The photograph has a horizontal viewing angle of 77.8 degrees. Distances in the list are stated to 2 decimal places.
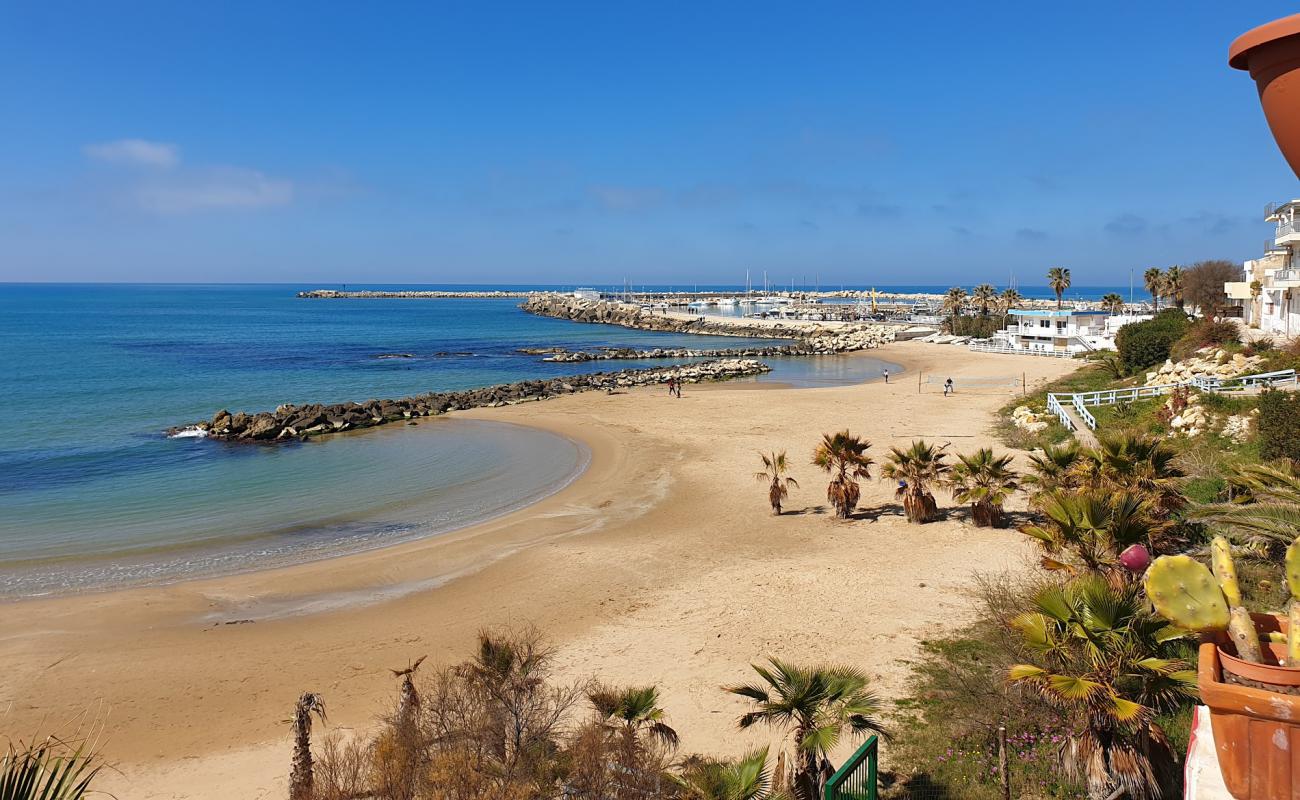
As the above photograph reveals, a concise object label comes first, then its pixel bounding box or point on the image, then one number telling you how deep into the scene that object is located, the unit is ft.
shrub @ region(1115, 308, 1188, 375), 123.44
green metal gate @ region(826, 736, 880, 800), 25.11
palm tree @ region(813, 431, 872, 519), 63.72
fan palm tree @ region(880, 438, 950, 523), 62.44
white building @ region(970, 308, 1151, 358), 195.00
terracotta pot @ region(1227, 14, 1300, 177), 11.58
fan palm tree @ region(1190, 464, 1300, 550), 28.89
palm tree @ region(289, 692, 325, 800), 26.66
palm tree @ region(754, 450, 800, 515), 67.46
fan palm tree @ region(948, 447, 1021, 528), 59.21
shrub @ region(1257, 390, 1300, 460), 54.75
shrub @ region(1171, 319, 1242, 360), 112.27
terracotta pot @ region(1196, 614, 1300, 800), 10.99
